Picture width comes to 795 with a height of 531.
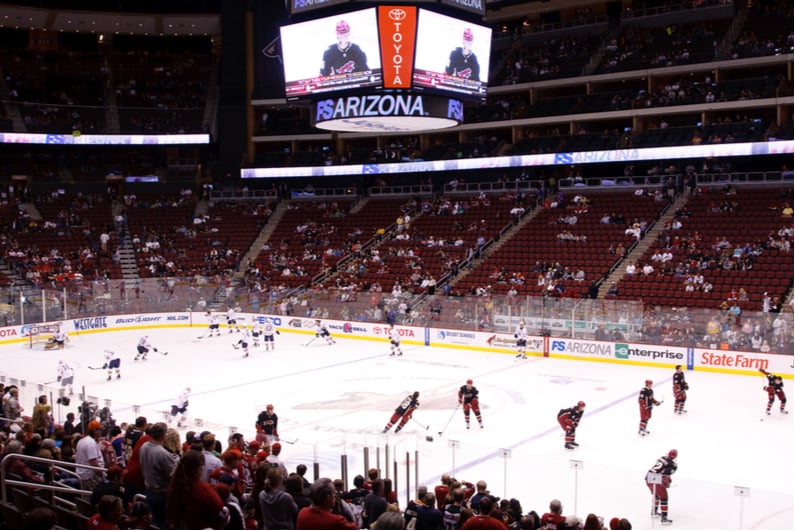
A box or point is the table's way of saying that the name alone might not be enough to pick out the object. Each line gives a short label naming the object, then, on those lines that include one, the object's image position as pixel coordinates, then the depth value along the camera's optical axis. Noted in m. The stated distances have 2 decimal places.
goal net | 28.05
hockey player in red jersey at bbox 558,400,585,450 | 14.13
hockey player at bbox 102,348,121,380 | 21.34
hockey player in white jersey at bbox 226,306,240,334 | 30.95
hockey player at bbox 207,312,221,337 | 29.97
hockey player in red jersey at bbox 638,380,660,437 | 15.12
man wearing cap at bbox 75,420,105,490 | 8.00
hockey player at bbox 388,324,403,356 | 25.06
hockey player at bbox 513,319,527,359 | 24.91
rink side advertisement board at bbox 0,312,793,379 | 21.73
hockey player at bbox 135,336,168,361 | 24.07
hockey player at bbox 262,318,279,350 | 26.84
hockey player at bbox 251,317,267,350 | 27.31
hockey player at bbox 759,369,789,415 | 16.42
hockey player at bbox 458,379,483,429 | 15.91
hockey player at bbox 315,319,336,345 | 27.48
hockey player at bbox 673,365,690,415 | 16.84
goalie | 27.17
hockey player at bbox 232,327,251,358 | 25.50
